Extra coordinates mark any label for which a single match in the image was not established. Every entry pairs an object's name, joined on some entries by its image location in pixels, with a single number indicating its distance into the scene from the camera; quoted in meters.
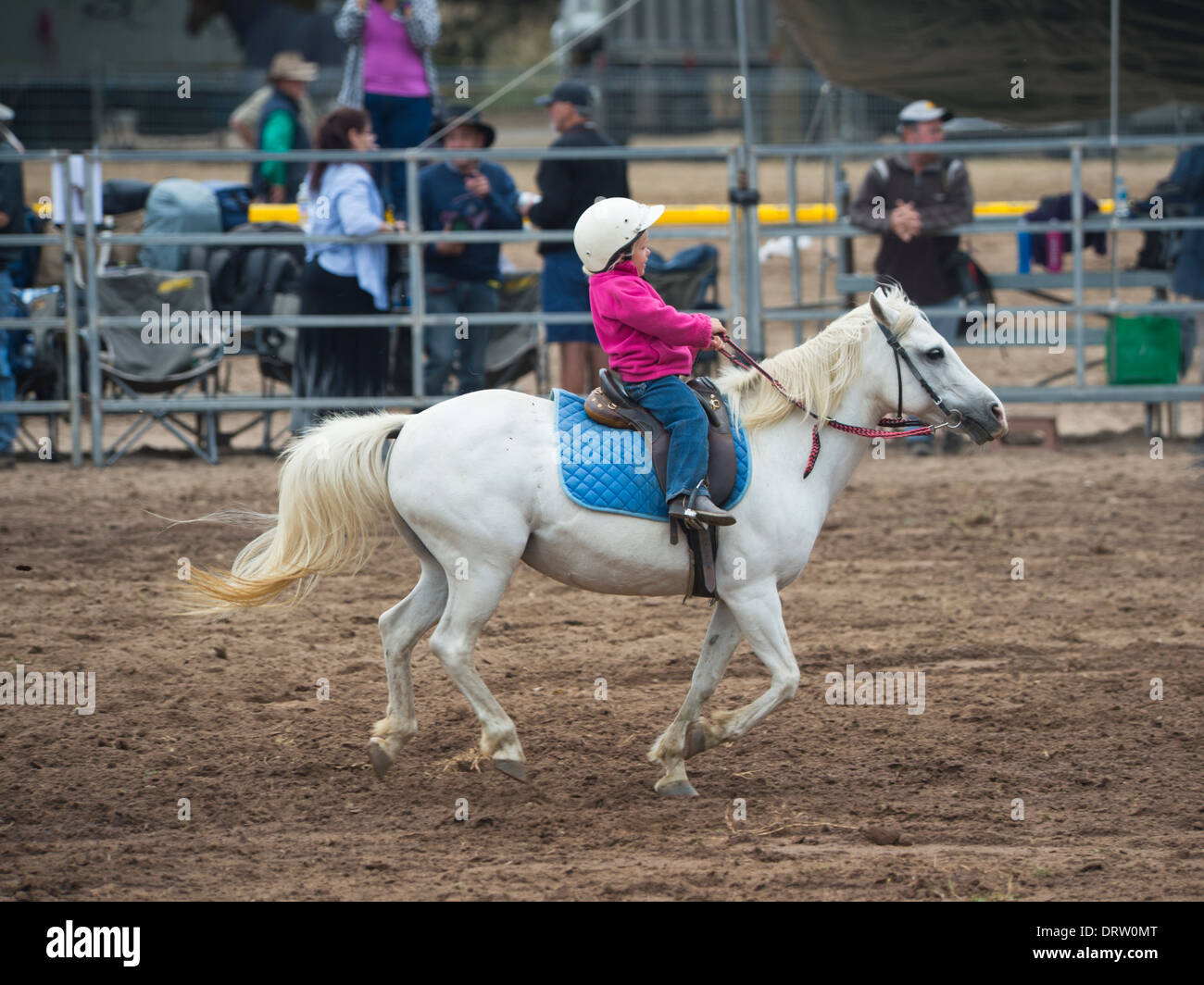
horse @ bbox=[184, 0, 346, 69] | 21.94
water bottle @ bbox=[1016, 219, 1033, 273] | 11.72
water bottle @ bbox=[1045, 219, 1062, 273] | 11.64
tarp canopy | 9.73
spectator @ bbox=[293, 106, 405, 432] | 10.01
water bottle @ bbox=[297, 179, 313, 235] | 10.38
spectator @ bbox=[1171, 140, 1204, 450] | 10.96
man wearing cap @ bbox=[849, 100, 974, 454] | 10.58
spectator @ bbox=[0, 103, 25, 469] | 10.30
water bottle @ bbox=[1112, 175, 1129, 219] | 10.91
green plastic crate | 10.88
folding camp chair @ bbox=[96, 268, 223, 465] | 10.41
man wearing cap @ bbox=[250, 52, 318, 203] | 11.40
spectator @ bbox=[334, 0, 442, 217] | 10.80
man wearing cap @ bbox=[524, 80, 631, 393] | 10.23
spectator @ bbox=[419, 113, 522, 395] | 10.45
